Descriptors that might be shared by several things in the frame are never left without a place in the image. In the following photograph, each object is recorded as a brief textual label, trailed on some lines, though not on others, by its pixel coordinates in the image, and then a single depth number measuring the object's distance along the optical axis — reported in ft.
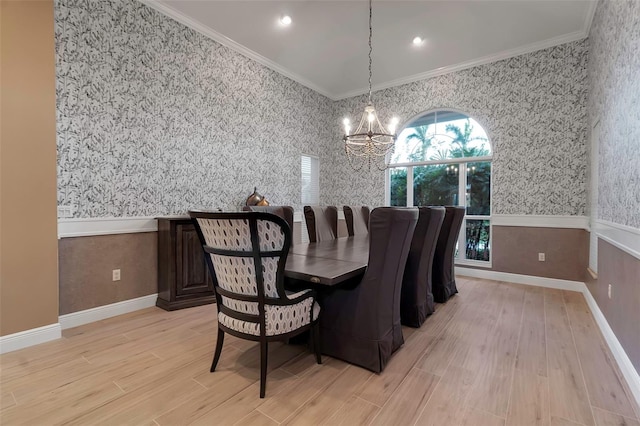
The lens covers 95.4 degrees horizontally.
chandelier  10.28
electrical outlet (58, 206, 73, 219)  8.32
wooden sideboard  9.90
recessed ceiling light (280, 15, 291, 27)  11.34
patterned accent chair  4.99
